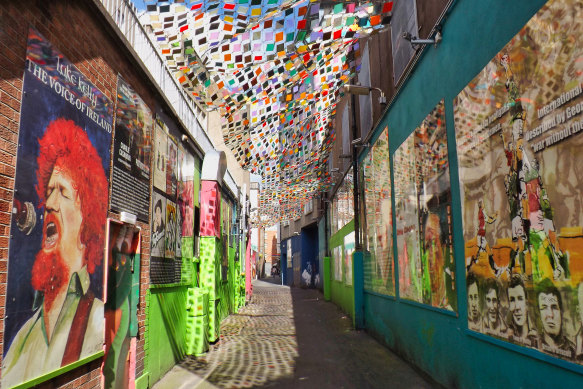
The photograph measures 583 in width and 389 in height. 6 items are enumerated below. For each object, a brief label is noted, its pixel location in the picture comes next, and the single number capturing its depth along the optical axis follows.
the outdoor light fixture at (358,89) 10.32
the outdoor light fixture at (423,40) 5.99
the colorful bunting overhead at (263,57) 5.75
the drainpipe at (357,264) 11.95
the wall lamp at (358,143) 12.21
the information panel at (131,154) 4.84
